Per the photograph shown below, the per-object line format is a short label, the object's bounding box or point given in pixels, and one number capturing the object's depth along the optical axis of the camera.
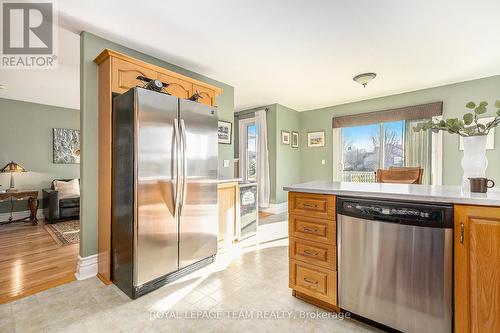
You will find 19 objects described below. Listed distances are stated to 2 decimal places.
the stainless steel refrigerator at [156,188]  1.91
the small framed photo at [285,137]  5.33
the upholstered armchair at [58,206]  4.25
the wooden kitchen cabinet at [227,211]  2.98
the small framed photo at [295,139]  5.70
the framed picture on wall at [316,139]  5.50
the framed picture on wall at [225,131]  3.74
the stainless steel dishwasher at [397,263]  1.26
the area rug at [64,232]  3.29
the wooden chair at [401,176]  2.38
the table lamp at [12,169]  4.12
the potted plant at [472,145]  1.44
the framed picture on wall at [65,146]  4.94
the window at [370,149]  4.57
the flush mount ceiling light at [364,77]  3.33
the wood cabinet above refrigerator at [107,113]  2.18
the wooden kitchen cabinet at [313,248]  1.66
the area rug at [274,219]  4.45
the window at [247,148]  5.89
